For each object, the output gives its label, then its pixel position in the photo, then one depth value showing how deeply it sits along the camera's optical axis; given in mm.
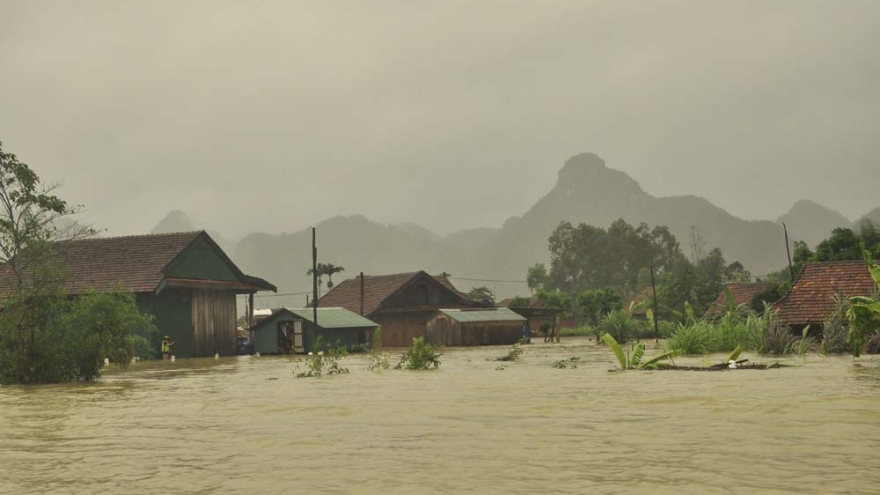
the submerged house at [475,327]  55688
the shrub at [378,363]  27622
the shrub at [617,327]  57031
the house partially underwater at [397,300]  59938
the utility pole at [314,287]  46594
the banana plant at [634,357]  22047
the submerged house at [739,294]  56872
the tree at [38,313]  23484
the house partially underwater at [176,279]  40500
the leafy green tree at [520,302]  83625
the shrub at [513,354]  32250
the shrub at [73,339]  23547
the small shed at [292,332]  47344
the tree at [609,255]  128500
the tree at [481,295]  88319
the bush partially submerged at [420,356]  26828
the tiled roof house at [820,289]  29469
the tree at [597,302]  75250
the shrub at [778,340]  28266
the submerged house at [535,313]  63844
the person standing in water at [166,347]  39750
